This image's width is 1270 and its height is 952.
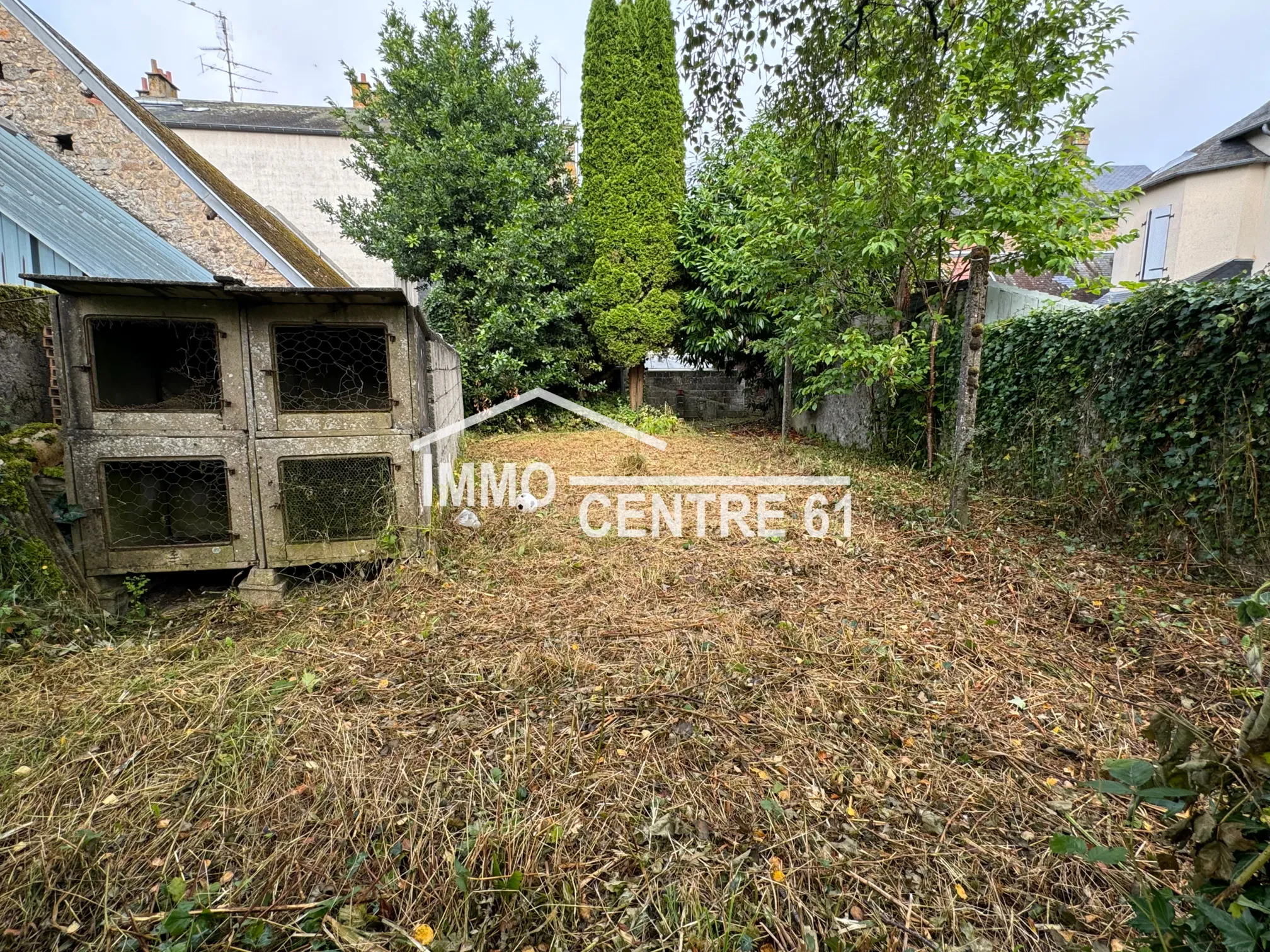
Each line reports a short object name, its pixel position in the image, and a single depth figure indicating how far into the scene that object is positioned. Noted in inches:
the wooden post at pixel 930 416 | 215.5
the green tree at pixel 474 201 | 342.3
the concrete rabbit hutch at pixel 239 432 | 110.1
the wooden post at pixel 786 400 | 338.0
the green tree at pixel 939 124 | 106.4
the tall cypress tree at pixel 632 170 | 361.4
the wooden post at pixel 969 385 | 146.0
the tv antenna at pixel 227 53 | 663.1
